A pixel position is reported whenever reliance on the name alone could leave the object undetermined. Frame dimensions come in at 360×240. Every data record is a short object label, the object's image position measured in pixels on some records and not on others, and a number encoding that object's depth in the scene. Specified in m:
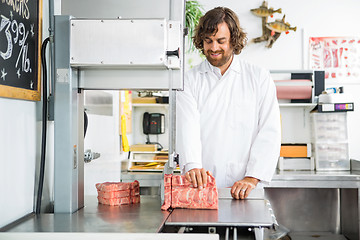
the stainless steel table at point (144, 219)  1.46
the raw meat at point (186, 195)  1.74
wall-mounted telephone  4.80
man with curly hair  2.32
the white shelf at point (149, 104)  4.55
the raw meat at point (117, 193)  1.88
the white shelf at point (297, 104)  4.40
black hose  1.79
